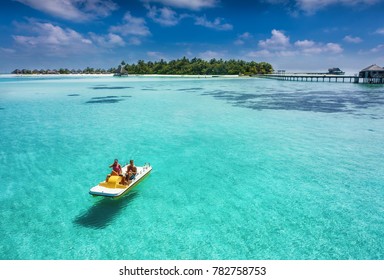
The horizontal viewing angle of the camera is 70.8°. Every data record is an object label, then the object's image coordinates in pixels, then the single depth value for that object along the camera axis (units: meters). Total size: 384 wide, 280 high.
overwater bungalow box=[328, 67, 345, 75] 168.25
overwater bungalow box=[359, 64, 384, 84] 89.25
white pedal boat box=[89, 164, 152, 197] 11.34
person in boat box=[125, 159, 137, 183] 12.71
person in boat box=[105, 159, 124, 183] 12.36
